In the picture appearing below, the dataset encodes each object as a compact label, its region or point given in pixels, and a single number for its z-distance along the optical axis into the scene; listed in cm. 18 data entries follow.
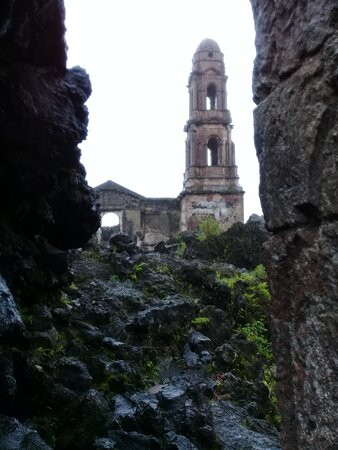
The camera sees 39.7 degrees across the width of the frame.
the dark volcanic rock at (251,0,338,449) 163
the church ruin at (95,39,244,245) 2483
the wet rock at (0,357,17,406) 375
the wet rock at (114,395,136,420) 431
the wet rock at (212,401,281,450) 466
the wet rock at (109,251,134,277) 1045
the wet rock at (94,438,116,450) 376
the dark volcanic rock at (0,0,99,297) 432
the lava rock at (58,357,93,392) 450
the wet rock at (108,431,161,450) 395
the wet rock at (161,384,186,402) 473
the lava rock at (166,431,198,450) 403
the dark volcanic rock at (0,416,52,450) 344
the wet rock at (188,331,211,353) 711
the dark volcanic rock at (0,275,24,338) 379
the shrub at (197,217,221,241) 1714
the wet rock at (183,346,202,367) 661
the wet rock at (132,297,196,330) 729
